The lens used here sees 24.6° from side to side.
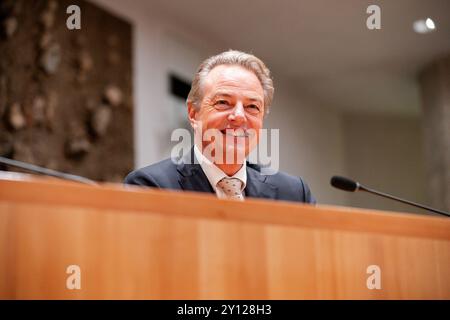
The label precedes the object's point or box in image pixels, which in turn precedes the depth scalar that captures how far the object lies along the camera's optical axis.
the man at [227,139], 1.85
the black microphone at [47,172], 1.48
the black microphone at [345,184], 1.76
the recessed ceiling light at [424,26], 3.78
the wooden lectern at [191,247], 1.29
